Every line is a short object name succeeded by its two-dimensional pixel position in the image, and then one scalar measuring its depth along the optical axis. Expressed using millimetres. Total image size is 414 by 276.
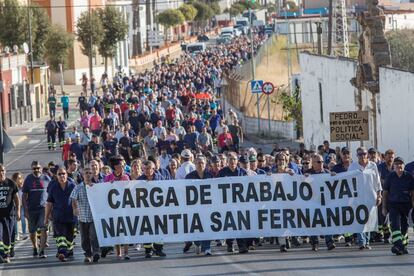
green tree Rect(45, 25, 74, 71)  80125
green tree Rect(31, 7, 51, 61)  76062
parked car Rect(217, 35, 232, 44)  131738
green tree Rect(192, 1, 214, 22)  168250
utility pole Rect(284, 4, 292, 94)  73650
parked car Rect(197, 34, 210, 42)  140000
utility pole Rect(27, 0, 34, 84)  66875
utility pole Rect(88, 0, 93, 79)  84238
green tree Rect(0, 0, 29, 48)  74188
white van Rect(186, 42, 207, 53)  111600
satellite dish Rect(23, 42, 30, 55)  66125
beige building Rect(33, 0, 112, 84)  92750
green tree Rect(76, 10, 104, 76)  88812
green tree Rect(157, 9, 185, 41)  141625
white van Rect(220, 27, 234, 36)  141125
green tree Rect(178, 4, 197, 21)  153750
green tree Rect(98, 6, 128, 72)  93312
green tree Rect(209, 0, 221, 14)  181775
